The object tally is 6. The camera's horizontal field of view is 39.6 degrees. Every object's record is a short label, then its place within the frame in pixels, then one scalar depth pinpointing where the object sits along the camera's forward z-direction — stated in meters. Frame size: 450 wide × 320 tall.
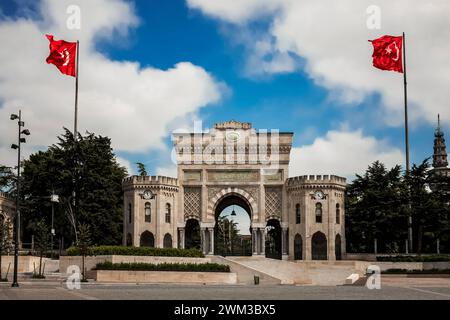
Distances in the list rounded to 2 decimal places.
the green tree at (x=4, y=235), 43.18
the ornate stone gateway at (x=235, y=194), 54.94
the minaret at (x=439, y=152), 104.50
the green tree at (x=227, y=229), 96.01
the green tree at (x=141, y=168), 81.81
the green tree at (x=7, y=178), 73.12
